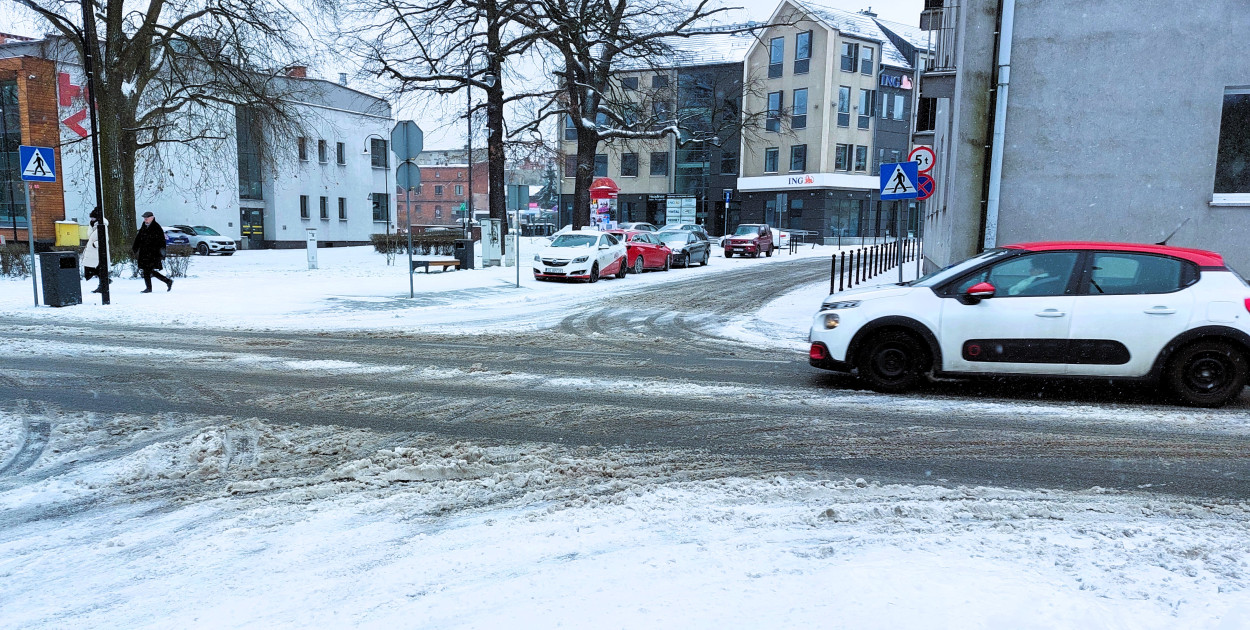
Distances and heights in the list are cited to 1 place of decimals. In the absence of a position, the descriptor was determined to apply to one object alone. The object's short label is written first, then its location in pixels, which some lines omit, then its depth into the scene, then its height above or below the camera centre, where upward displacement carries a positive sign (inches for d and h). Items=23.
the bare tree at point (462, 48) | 927.0 +214.2
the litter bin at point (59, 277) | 524.1 -41.0
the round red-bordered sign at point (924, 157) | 587.2 +57.1
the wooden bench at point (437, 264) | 832.9 -45.2
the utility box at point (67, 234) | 813.9 -18.4
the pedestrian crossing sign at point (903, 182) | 549.6 +35.9
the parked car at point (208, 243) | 1421.0 -43.4
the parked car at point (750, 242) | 1414.9 -23.0
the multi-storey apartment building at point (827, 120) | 2076.8 +306.4
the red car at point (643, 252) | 997.2 -32.0
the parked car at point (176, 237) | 1369.3 -32.5
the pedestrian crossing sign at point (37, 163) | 517.3 +35.8
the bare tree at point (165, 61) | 805.2 +169.2
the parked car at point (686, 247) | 1131.6 -27.7
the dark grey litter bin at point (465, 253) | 912.3 -34.1
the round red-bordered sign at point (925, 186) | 559.2 +34.0
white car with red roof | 264.4 -30.5
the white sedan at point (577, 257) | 811.4 -33.3
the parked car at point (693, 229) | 1231.7 -0.9
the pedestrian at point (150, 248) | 609.9 -23.8
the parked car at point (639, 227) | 1646.4 +1.1
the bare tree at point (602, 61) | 943.0 +220.0
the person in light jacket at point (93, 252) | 589.0 -26.6
